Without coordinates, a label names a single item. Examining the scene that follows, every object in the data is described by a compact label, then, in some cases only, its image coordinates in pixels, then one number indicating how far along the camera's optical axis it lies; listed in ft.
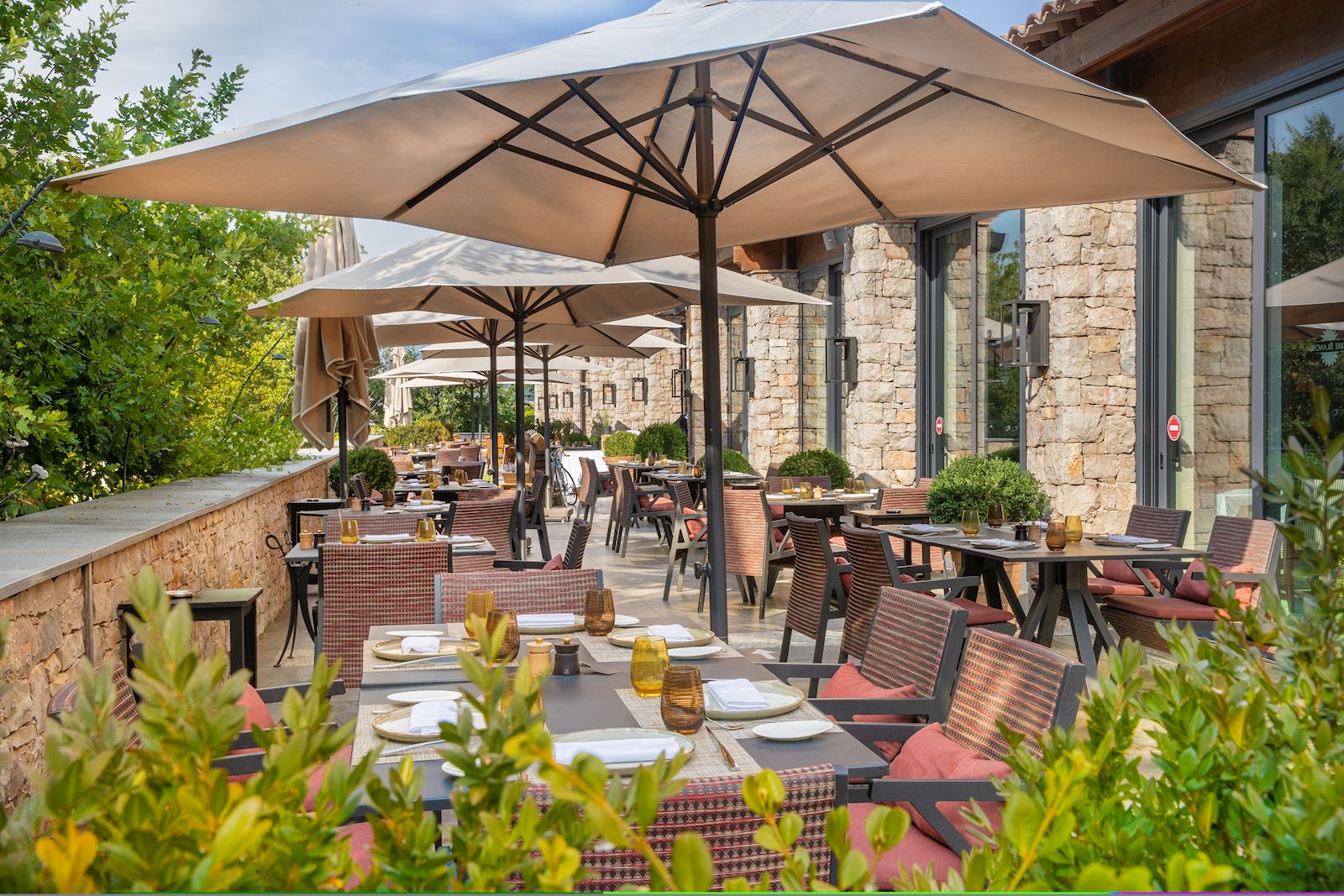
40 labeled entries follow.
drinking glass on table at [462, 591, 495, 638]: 10.37
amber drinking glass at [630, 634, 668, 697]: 8.49
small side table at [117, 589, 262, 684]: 13.73
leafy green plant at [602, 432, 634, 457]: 56.49
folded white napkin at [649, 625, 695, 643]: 10.73
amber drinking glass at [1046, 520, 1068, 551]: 16.98
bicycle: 54.24
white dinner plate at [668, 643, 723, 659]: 10.11
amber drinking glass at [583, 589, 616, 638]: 10.79
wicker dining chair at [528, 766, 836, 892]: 5.42
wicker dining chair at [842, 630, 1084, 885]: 7.27
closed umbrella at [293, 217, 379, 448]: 24.26
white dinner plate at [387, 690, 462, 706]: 8.28
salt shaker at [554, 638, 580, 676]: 9.31
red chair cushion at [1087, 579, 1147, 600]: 18.63
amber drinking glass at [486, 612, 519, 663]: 9.15
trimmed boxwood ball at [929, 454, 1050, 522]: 21.38
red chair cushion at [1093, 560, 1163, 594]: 19.71
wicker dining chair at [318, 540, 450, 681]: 14.61
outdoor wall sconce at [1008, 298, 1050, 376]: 26.58
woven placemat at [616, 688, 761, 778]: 6.64
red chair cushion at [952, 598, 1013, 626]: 16.74
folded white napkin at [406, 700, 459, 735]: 7.40
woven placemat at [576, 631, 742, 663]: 10.05
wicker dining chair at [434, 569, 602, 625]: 12.53
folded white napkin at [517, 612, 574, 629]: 11.18
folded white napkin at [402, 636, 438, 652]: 10.13
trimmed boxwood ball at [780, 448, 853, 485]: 32.18
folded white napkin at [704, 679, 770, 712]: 8.11
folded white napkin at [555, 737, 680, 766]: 6.50
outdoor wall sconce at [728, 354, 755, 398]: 50.78
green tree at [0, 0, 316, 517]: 15.78
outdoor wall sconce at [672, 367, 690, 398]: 63.98
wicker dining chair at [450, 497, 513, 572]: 22.68
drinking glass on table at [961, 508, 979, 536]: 18.72
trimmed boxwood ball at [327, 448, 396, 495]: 32.40
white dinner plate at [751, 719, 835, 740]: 7.39
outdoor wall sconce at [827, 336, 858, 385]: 38.42
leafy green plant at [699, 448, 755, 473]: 41.22
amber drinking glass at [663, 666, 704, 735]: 7.43
